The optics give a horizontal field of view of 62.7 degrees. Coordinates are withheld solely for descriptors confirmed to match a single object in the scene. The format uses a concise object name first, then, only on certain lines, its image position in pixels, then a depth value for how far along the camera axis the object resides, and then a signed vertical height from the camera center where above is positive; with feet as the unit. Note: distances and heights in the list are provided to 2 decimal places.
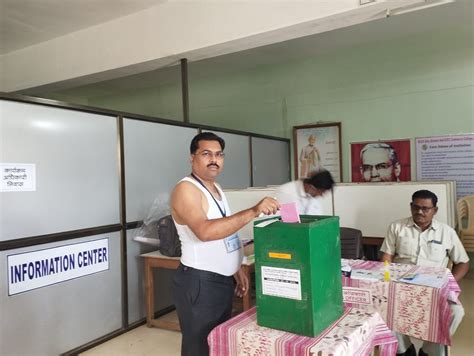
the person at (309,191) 8.50 -0.28
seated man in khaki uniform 8.13 -1.38
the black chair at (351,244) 9.03 -1.55
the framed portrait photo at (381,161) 15.43 +0.64
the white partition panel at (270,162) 15.62 +0.77
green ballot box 3.39 -0.87
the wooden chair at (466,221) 13.08 -1.58
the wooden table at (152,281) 9.59 -2.51
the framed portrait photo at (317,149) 16.80 +1.33
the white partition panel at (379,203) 9.39 -0.69
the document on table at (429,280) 5.70 -1.58
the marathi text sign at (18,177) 7.21 +0.17
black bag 9.62 -1.40
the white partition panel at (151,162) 9.91 +0.56
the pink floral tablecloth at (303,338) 3.33 -1.44
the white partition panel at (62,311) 7.34 -2.65
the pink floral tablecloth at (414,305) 5.56 -1.90
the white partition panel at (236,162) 13.58 +0.66
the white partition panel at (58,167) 7.37 +0.39
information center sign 7.39 -1.65
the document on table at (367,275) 6.13 -1.58
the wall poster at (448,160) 14.24 +0.58
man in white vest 4.80 -0.99
